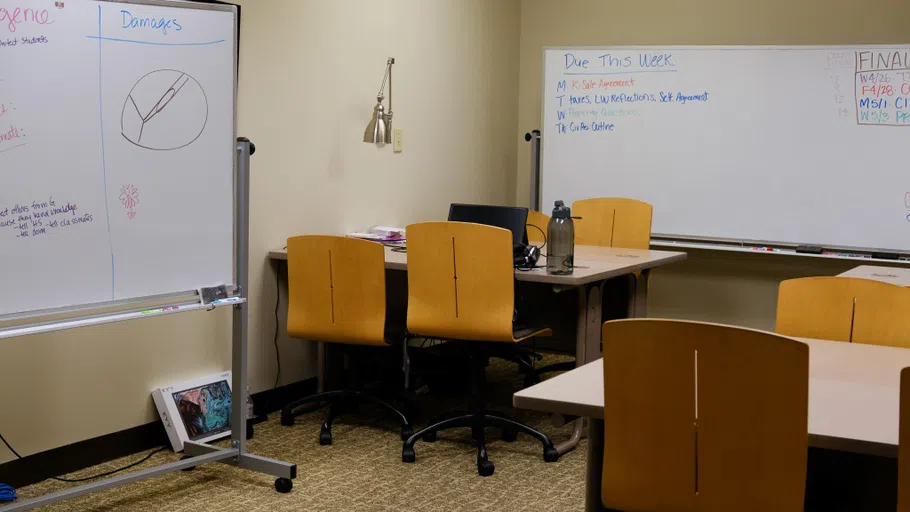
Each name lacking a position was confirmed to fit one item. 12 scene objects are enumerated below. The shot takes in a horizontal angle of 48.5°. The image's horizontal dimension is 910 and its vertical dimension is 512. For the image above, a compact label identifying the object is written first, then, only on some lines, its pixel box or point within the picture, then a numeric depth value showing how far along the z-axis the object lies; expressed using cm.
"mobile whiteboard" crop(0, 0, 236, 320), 277
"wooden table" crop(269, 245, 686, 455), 396
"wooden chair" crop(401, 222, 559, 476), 381
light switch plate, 533
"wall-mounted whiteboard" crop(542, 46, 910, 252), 511
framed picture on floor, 396
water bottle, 401
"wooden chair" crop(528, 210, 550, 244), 522
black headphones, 412
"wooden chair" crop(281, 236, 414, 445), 404
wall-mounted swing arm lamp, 486
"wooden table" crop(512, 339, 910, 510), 180
